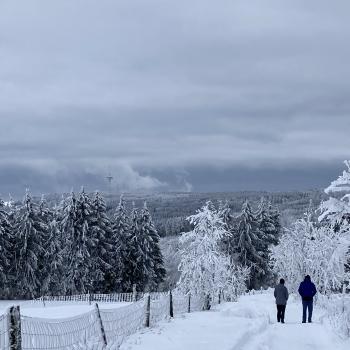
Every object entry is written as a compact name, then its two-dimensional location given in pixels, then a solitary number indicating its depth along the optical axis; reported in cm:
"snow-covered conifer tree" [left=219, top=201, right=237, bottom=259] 6738
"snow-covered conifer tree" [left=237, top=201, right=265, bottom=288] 6681
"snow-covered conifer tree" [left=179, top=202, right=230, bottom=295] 4231
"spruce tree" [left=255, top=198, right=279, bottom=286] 6800
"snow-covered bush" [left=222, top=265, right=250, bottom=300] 4547
